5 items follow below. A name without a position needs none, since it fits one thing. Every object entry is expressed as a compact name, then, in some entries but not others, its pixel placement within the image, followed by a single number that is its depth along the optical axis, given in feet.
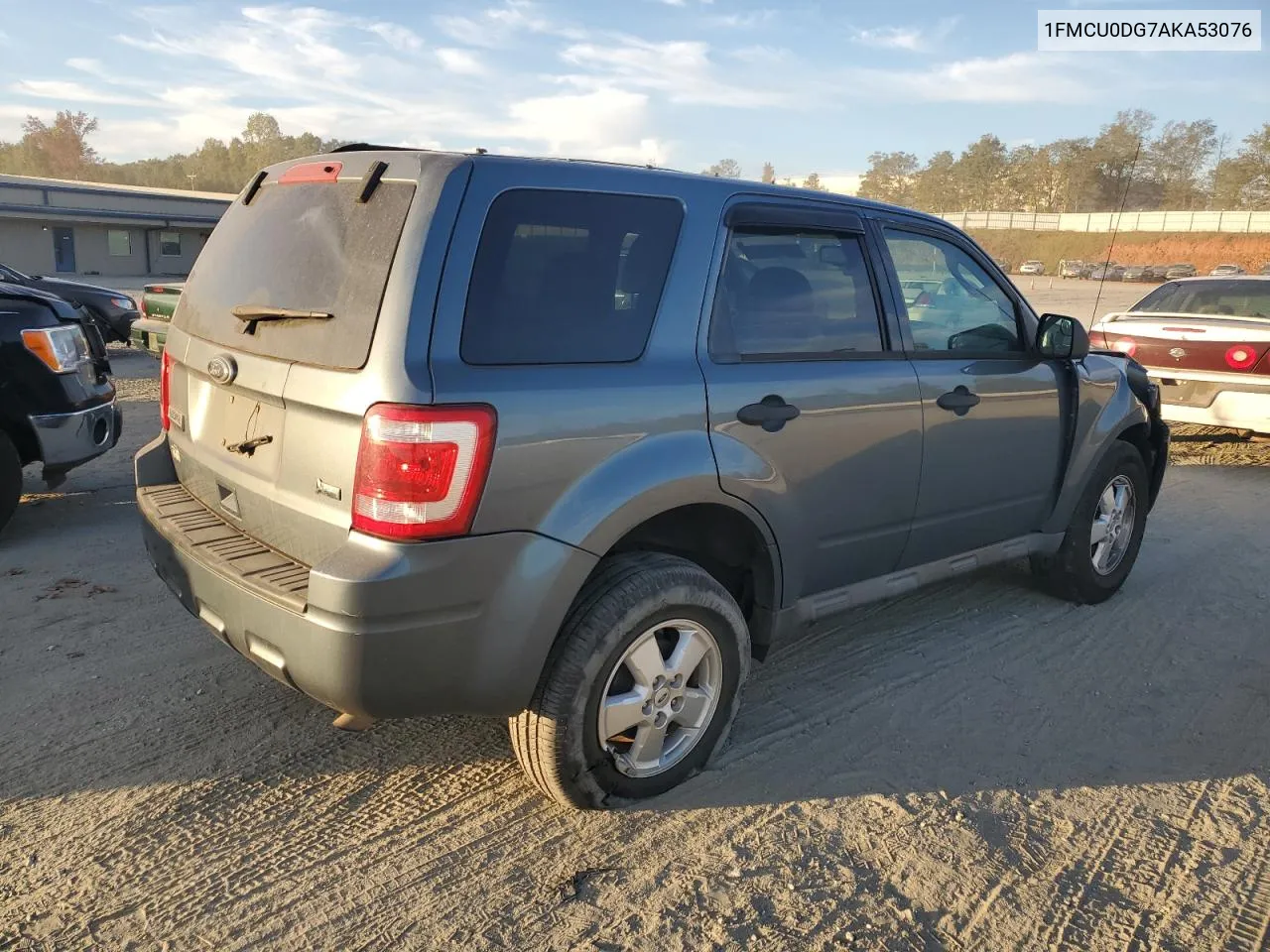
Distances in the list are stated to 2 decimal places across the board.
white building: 121.90
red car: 26.08
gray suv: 8.22
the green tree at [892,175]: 325.17
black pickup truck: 16.96
